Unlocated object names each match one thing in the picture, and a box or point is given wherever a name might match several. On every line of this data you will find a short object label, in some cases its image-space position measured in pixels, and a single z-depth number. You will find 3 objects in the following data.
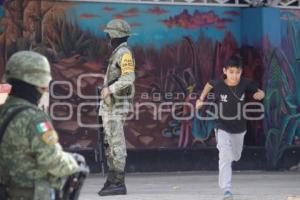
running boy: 18.02
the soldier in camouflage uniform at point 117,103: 18.41
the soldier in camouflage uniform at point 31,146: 9.21
